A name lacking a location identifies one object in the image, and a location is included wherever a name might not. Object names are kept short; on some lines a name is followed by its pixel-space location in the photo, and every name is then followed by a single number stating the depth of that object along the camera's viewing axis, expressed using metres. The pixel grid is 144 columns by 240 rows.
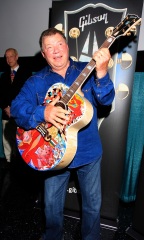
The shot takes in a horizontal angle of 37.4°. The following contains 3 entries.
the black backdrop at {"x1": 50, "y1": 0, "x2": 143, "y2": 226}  1.91
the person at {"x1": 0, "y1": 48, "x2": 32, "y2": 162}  3.26
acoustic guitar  1.41
